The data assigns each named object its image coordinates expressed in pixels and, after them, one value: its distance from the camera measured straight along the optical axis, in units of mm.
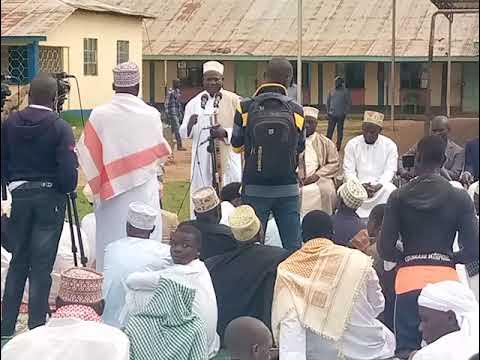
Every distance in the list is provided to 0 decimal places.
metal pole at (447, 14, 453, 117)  18164
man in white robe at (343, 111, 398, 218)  9859
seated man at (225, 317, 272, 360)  4777
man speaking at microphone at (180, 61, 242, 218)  9266
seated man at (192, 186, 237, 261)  6758
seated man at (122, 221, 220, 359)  5883
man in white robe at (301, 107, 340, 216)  9633
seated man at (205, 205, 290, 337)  6469
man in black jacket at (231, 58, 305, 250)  7117
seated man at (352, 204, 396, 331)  6422
